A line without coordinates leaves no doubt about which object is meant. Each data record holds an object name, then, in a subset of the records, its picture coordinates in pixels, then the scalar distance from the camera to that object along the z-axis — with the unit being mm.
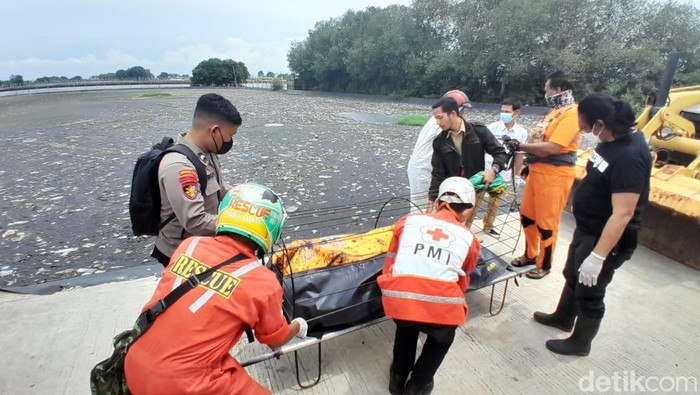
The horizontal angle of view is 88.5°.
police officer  1900
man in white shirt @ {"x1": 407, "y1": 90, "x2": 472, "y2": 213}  3529
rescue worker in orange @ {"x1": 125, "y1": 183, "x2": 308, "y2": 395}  1259
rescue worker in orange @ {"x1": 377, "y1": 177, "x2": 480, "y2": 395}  1811
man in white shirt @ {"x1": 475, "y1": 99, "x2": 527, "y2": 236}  4215
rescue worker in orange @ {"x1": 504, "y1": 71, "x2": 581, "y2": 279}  2977
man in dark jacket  3092
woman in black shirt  2008
